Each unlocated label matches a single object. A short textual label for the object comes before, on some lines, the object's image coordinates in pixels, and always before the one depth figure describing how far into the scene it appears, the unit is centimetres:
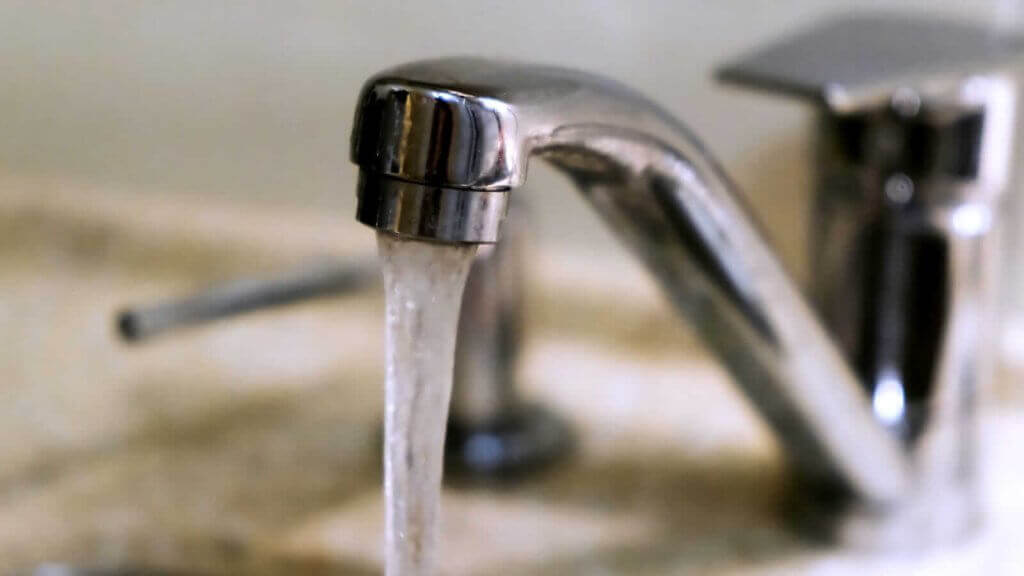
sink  81
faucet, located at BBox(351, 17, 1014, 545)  64
